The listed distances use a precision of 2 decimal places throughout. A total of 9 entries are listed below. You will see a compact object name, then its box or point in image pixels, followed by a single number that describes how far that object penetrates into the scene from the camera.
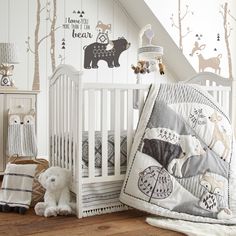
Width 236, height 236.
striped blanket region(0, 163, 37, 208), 2.16
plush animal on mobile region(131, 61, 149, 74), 2.65
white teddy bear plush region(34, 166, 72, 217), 1.97
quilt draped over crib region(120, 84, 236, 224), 1.91
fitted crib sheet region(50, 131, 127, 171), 2.04
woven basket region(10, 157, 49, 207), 2.22
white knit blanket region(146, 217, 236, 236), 1.69
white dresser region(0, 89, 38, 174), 2.93
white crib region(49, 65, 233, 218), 1.97
